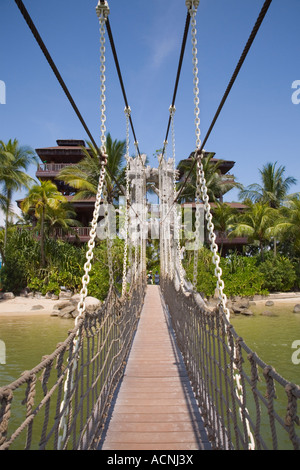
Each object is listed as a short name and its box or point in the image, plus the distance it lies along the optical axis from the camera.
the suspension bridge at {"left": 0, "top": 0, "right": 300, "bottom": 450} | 1.53
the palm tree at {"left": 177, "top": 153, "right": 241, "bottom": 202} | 19.36
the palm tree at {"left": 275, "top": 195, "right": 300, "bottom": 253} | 16.89
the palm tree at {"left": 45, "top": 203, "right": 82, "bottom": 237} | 15.55
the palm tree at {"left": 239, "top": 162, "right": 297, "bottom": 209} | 20.92
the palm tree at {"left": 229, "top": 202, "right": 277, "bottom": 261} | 17.52
